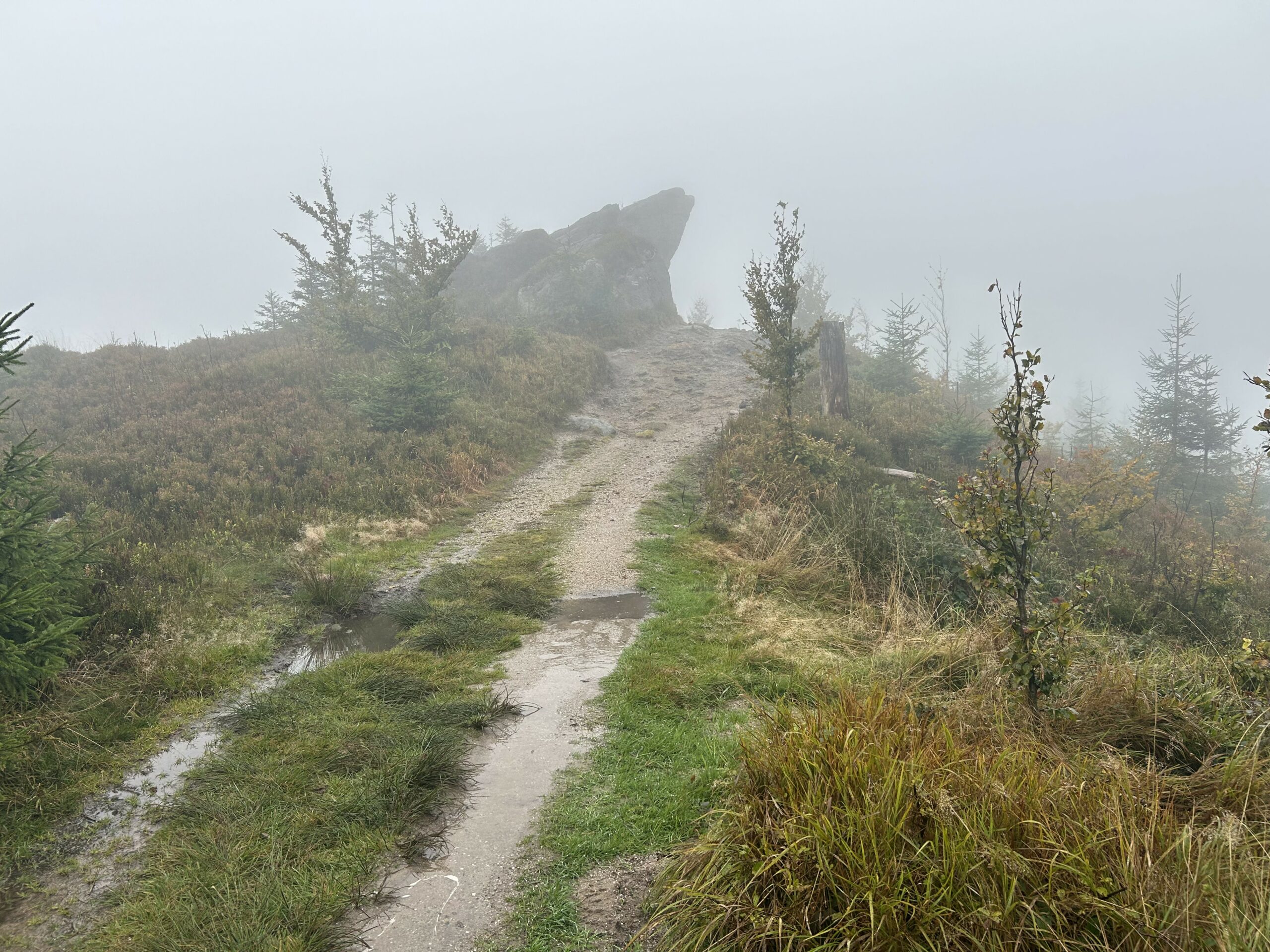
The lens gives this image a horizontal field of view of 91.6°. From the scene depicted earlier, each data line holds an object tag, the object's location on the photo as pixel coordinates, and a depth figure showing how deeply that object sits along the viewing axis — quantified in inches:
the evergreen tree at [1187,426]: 978.1
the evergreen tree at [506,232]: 1907.0
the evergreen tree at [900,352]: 1063.0
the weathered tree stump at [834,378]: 791.1
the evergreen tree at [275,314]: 1257.4
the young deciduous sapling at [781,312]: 568.7
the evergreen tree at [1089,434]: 1224.8
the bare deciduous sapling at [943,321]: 1272.1
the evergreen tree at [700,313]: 2317.9
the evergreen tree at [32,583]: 189.9
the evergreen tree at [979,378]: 1435.8
